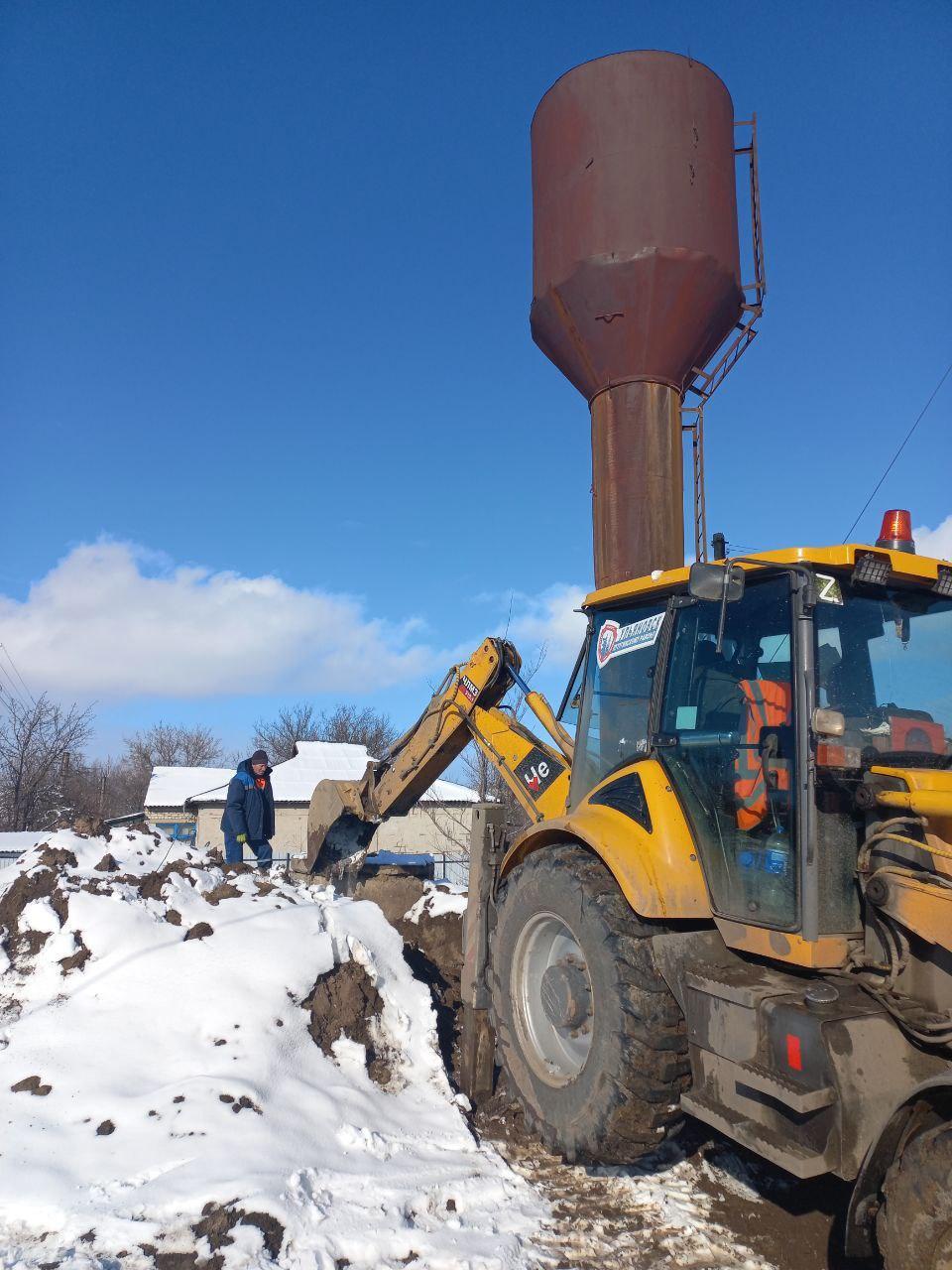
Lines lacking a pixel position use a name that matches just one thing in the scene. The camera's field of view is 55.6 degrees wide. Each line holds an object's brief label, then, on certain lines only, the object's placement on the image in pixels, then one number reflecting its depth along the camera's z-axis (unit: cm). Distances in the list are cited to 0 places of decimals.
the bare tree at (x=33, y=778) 2919
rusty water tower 845
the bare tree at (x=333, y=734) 4975
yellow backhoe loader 290
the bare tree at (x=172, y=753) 6612
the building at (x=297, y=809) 3041
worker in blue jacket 912
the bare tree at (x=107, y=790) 3901
